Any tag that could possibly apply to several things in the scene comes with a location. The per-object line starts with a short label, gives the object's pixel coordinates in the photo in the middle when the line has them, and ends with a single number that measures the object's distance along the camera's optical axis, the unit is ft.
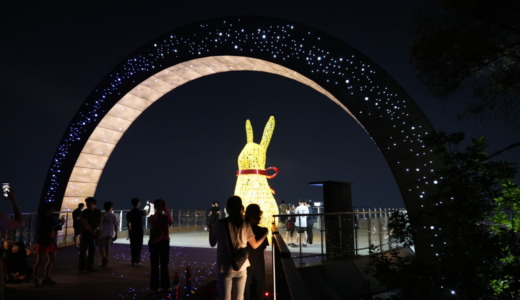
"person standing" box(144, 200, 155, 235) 41.97
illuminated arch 26.17
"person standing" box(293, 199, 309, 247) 34.96
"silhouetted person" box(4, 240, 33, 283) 19.48
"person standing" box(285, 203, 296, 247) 36.14
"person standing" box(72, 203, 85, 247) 30.78
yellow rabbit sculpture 31.32
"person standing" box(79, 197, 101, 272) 22.62
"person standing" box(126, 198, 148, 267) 23.33
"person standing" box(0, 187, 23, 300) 8.71
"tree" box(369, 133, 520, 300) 12.29
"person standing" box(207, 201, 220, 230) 33.33
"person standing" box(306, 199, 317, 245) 34.58
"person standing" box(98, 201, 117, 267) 23.85
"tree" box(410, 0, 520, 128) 13.62
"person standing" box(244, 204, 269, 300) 13.30
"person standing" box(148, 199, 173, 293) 17.83
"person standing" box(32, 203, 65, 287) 18.61
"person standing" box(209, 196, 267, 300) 11.04
